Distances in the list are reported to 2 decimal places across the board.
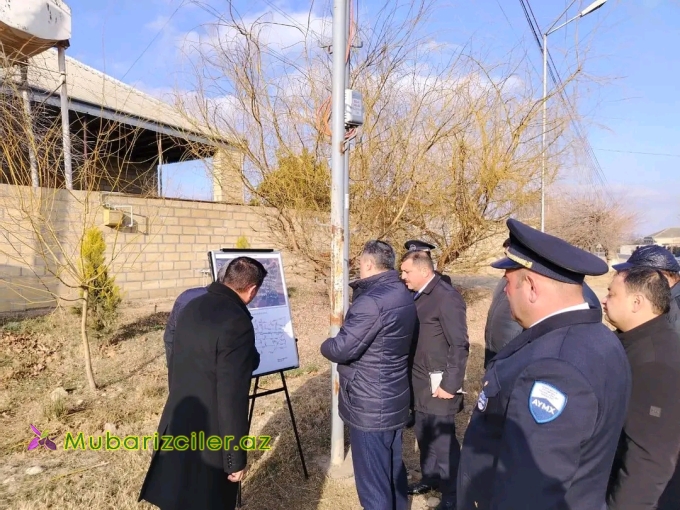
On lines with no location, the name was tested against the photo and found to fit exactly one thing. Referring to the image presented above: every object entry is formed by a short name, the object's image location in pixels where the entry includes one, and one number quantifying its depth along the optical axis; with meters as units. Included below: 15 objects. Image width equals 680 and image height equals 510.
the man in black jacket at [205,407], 2.03
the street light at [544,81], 6.49
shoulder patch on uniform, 1.13
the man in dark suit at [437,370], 2.98
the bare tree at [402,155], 7.32
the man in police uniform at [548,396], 1.13
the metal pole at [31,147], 4.35
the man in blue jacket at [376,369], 2.46
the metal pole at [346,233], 3.20
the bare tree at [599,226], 26.92
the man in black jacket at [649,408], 1.87
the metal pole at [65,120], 5.58
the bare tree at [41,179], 4.50
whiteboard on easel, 3.23
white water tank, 6.85
